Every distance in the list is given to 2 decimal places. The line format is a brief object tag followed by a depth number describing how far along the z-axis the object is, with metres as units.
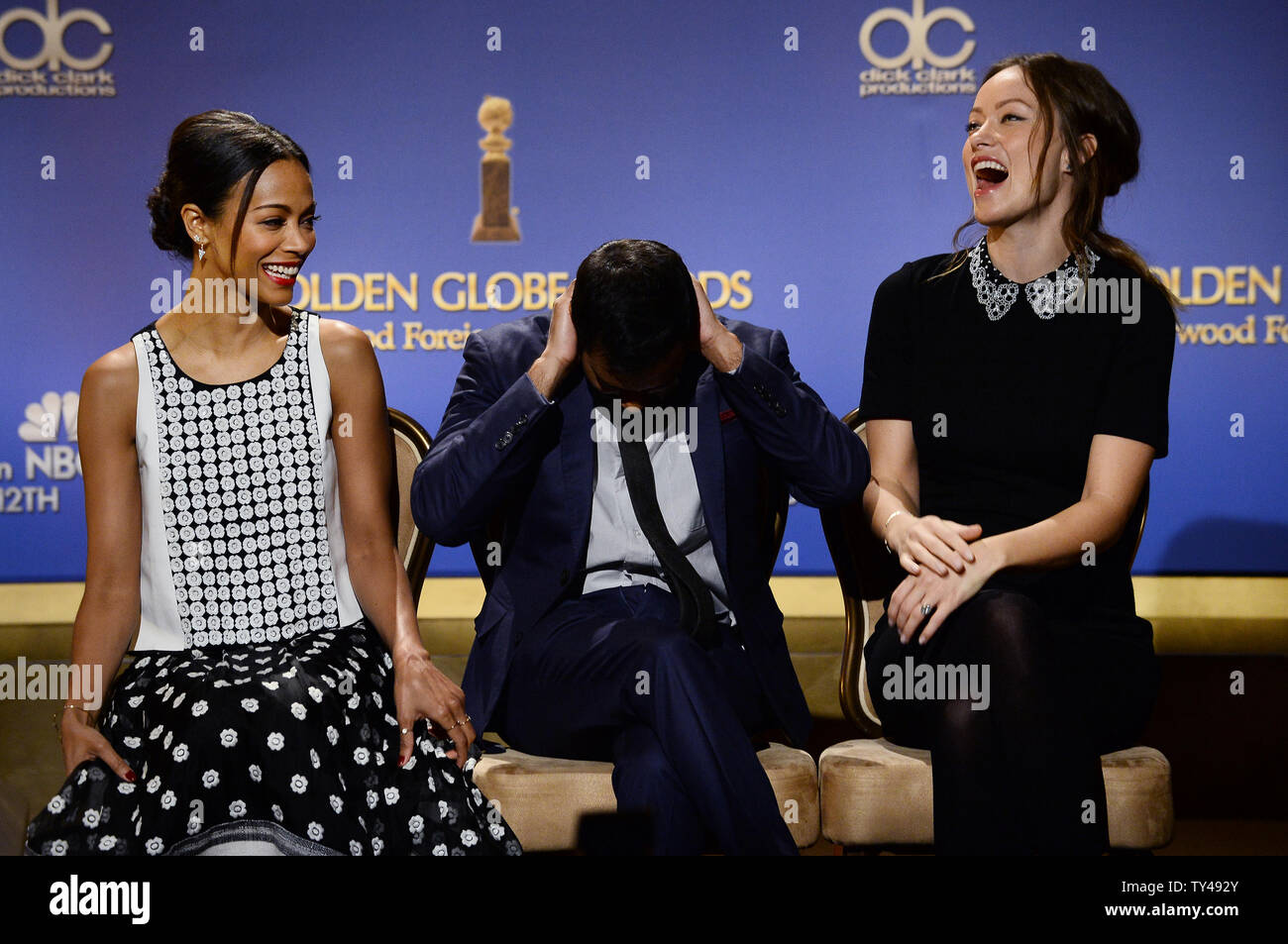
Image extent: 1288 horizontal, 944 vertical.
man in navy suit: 2.06
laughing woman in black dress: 2.13
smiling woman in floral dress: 1.91
